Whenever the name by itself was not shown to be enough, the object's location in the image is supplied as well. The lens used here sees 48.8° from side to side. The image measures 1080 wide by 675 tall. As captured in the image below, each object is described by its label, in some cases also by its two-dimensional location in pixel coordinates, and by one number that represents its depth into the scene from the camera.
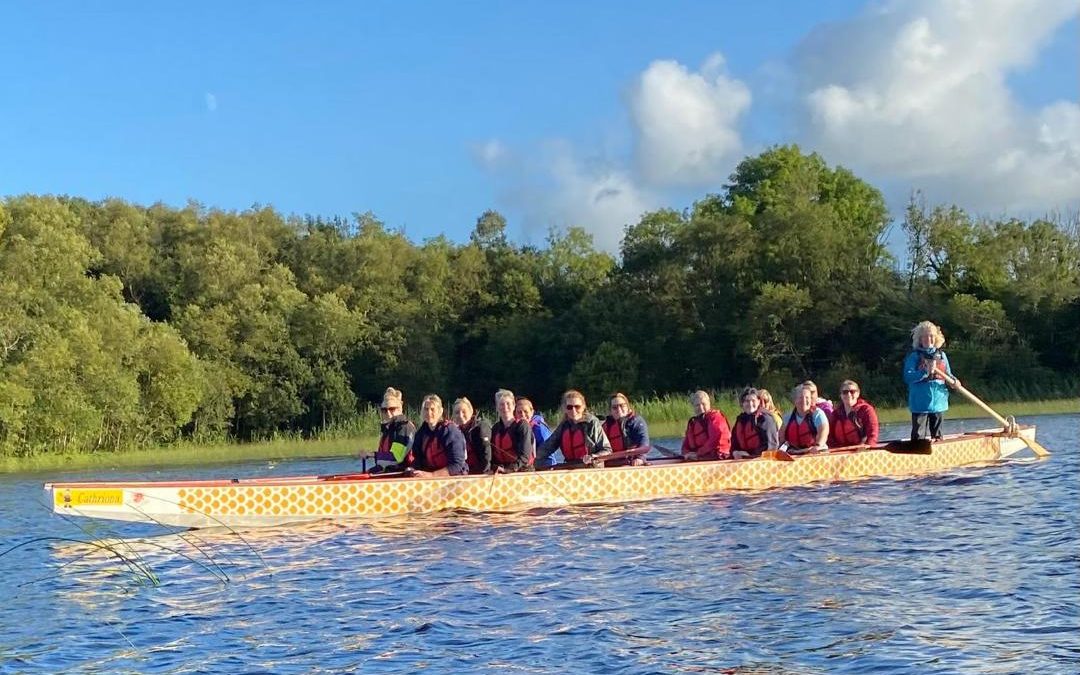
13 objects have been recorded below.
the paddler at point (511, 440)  13.80
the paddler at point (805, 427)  14.75
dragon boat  11.96
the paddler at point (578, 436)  14.05
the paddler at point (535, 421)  14.61
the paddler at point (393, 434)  14.18
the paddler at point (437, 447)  13.22
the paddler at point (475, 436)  13.78
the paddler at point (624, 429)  14.34
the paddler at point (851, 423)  15.40
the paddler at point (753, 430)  14.66
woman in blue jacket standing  15.10
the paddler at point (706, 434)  14.63
